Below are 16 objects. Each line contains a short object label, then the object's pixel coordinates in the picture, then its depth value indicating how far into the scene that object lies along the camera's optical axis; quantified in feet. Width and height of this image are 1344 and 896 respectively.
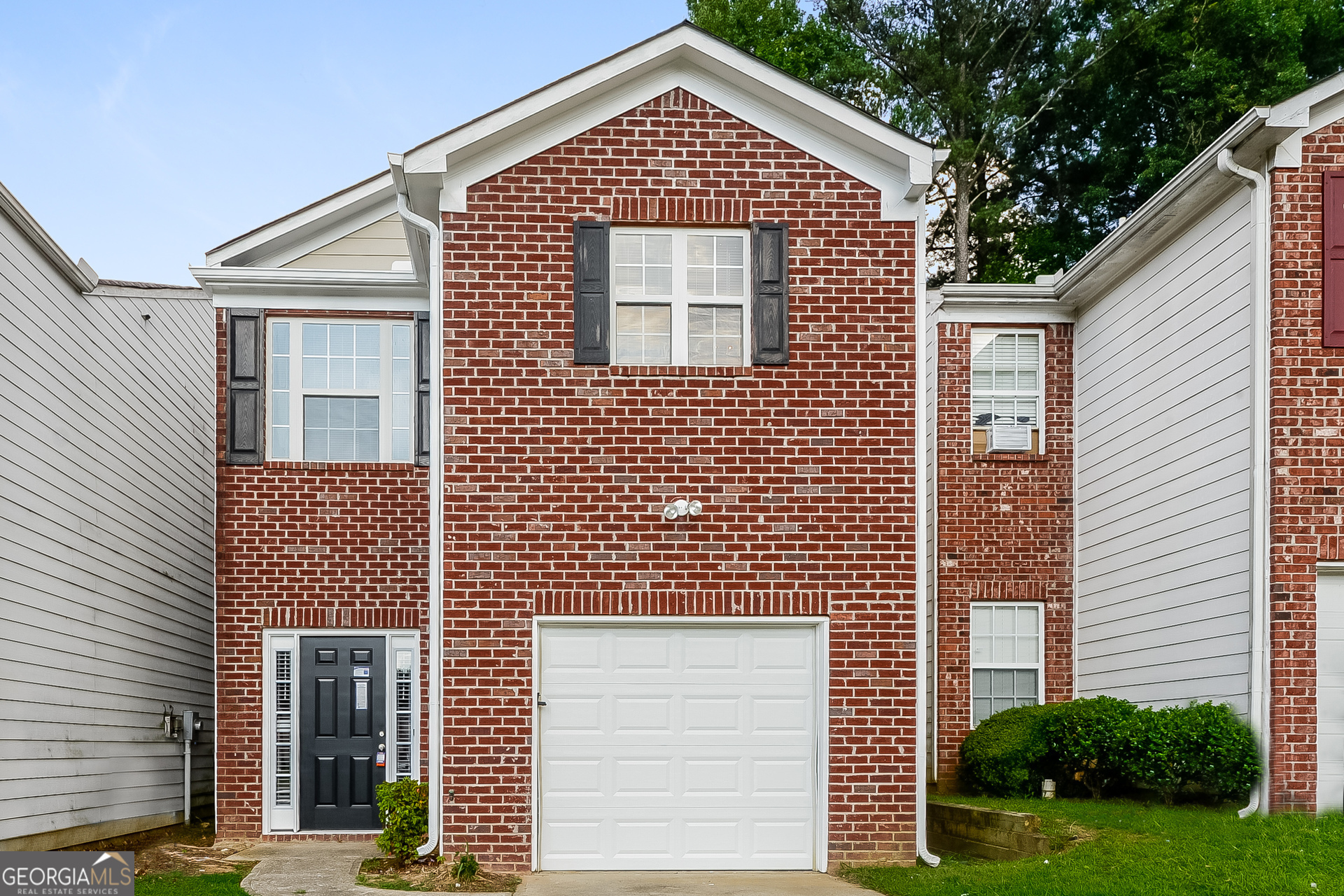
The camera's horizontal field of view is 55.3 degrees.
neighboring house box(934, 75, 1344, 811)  34.71
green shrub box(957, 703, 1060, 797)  42.50
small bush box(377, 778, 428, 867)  34.17
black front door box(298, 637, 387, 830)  42.29
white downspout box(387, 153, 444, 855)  33.65
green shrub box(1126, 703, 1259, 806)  34.63
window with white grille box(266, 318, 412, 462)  43.21
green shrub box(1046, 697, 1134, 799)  38.04
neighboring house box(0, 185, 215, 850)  35.22
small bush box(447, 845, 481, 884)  32.14
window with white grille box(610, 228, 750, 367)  35.50
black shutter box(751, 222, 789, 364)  35.22
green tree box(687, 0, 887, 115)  88.12
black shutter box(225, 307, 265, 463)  42.52
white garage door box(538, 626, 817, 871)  34.27
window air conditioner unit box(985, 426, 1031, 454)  49.83
